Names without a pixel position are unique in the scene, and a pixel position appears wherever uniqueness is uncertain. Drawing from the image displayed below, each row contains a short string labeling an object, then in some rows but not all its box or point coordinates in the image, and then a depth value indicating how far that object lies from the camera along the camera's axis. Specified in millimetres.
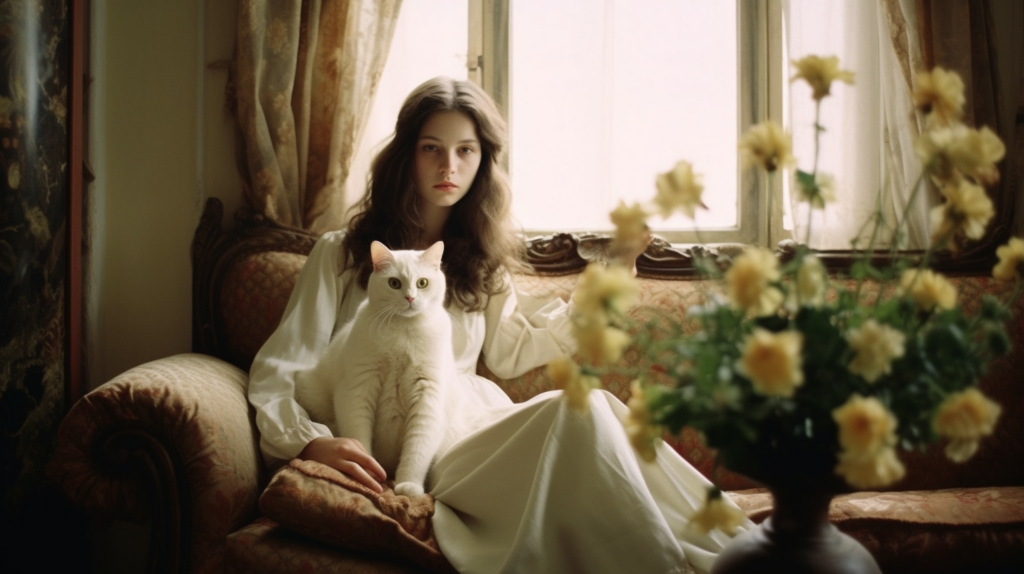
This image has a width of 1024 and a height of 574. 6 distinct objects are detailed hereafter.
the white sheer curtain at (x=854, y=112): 2432
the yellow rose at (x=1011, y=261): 798
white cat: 1666
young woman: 1297
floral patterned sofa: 1423
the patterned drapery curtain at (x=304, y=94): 2336
